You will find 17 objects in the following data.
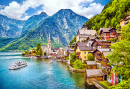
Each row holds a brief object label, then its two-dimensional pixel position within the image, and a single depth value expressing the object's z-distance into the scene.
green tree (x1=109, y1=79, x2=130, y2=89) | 14.32
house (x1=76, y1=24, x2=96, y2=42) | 100.31
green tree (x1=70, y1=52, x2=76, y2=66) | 62.31
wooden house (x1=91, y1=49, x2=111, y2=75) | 32.66
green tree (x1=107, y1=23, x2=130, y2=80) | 16.78
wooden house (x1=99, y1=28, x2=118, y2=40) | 69.26
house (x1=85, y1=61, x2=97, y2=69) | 43.44
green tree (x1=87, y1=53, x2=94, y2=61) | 49.31
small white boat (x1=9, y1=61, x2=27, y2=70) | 64.94
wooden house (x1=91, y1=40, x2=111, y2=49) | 50.41
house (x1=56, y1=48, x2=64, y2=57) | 131.57
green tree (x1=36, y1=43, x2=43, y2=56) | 148.18
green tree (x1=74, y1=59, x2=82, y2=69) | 51.26
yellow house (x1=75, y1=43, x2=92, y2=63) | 57.28
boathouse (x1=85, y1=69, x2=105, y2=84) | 34.03
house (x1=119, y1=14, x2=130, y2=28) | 56.43
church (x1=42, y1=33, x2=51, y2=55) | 163.00
